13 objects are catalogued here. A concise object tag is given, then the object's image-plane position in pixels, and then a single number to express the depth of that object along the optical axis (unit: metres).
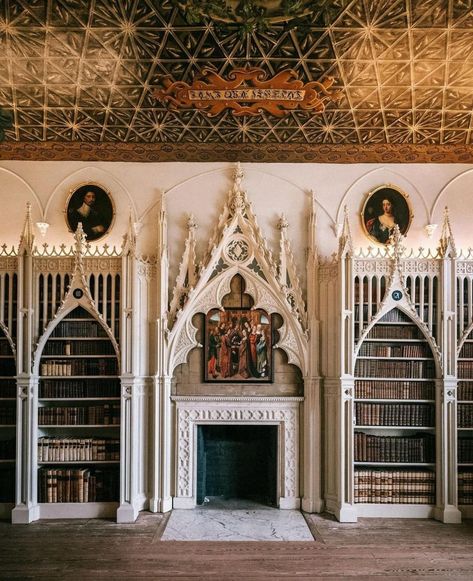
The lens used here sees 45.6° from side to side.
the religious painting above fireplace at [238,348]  7.69
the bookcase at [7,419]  7.34
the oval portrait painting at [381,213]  7.89
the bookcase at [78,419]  7.26
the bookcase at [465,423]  7.33
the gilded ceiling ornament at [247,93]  6.54
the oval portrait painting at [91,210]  7.85
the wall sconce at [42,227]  7.71
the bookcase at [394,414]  7.31
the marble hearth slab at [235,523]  6.44
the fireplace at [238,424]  7.51
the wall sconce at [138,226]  7.86
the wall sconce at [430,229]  7.77
